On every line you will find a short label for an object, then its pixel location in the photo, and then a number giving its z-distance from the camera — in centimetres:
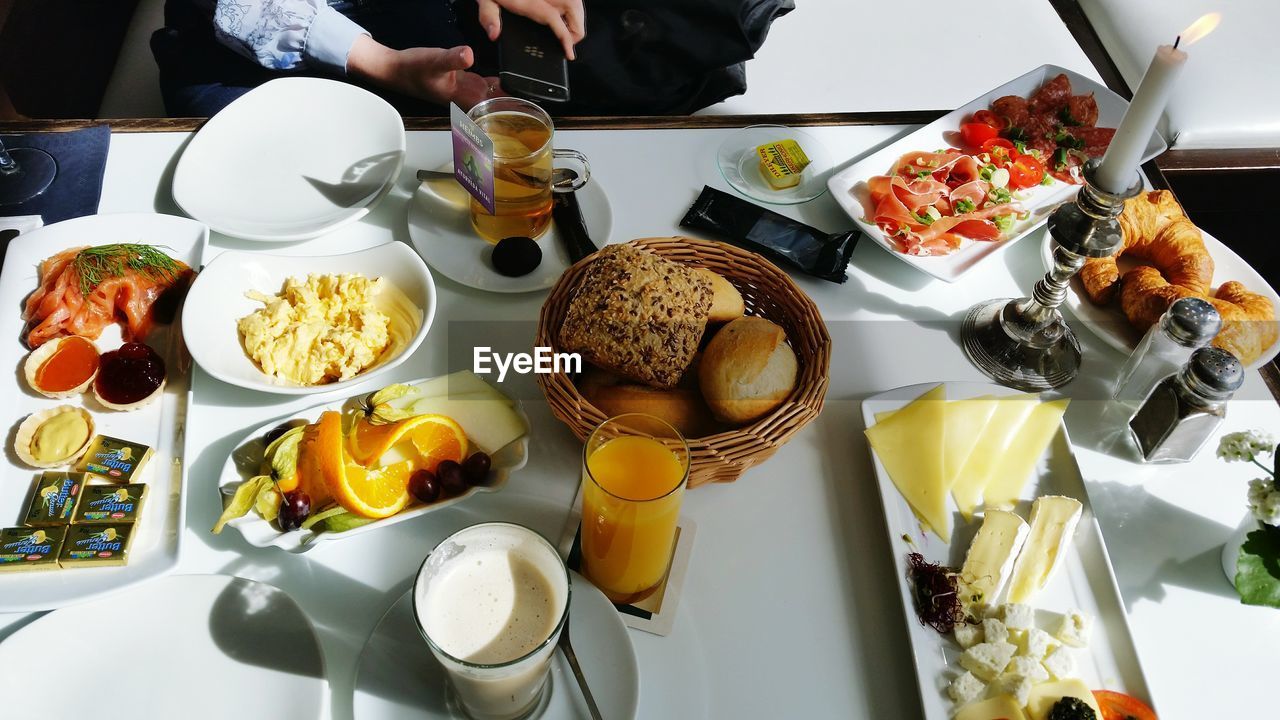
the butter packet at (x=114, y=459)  95
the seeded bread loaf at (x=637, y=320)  98
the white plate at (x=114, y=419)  85
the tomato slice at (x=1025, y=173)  143
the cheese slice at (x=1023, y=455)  101
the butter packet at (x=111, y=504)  90
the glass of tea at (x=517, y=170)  122
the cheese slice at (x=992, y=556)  91
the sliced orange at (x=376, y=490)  88
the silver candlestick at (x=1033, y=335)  113
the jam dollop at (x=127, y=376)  104
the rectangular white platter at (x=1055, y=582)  85
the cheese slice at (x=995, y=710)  81
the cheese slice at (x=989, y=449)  101
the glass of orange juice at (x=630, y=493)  84
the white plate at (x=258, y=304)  103
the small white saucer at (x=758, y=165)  140
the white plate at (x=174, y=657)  80
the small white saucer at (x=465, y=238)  124
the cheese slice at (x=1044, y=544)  93
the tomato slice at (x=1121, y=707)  83
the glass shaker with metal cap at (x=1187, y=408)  98
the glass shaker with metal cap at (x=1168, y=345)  102
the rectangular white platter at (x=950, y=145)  129
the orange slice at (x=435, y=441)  94
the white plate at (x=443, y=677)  80
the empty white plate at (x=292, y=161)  128
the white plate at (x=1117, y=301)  121
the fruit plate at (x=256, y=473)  88
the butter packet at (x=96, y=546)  86
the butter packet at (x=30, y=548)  85
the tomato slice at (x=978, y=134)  148
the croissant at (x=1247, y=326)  116
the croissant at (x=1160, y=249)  124
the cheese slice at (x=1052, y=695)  82
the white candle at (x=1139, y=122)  91
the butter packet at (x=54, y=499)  91
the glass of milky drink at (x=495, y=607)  75
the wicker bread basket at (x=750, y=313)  93
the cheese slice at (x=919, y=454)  99
